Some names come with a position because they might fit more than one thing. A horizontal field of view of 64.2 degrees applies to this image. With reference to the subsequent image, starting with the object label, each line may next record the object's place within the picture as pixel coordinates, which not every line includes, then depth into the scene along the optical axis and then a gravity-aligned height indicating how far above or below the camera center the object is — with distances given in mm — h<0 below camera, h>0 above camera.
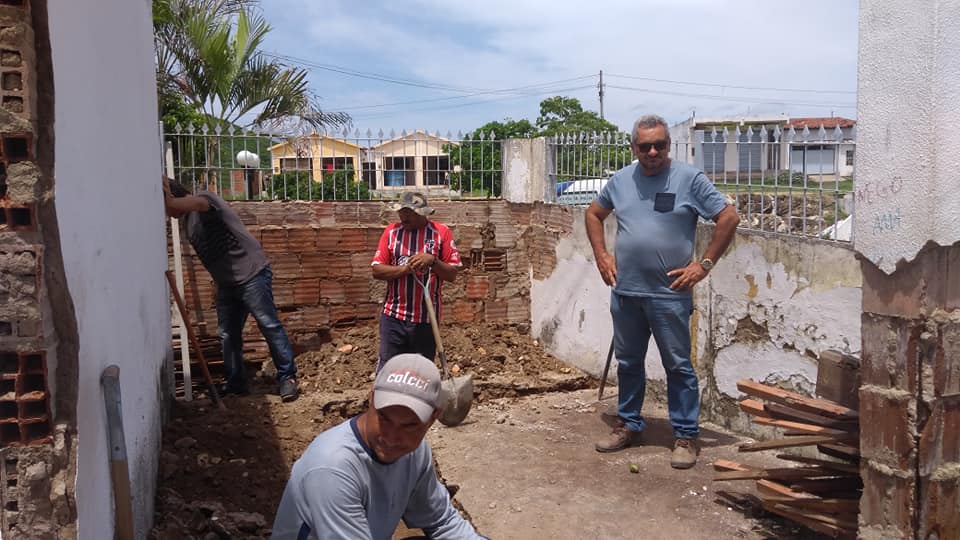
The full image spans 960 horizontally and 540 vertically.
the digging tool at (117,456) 2463 -746
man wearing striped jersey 5121 -311
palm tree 10156 +2194
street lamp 7270 +587
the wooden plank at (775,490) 3545 -1278
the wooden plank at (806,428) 3434 -957
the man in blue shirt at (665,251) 4434 -179
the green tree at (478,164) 8055 +622
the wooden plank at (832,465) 3400 -1118
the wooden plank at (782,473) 3549 -1215
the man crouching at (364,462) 2018 -650
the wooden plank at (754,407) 3783 -941
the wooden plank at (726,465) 4016 -1299
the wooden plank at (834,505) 3410 -1288
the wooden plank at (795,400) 3444 -856
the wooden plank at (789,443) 3471 -1057
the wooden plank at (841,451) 3395 -1052
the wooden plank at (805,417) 3439 -923
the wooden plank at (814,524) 3396 -1386
